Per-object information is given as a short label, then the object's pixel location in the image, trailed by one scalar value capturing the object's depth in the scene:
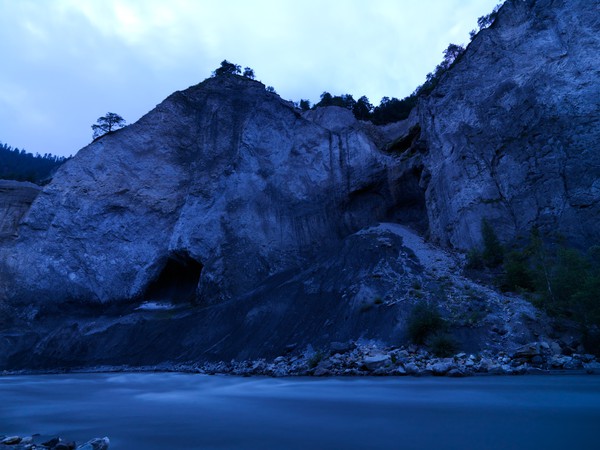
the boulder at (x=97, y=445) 5.26
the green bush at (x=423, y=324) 15.87
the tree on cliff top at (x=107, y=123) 53.44
